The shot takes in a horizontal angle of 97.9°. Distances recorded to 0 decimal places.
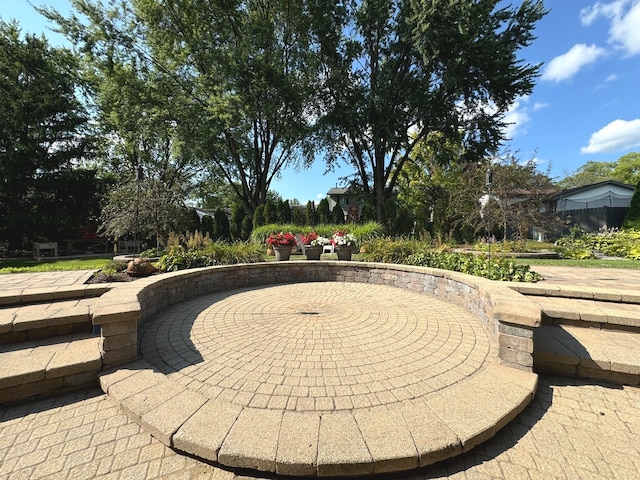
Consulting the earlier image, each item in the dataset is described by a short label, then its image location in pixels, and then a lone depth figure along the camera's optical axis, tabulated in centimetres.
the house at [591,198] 1579
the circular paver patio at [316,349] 219
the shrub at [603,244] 877
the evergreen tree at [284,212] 1402
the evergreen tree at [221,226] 1617
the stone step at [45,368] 219
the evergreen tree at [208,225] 1638
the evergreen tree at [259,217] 1426
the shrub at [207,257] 628
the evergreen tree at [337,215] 1460
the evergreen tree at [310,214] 1453
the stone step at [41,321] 283
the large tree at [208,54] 1324
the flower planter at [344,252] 745
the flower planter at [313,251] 769
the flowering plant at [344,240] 748
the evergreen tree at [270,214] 1397
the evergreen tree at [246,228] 1511
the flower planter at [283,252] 760
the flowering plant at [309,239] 799
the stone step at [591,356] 245
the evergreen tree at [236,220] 1595
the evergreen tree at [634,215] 1177
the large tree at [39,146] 1270
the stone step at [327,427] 152
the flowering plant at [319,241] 776
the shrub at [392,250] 705
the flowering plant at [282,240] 759
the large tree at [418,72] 1203
